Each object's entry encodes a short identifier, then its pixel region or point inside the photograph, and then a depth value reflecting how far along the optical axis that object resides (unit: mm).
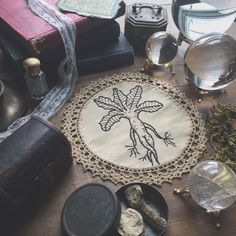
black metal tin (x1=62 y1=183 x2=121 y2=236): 523
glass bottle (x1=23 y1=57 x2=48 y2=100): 681
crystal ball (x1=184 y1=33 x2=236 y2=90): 739
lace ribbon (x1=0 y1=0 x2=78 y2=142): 741
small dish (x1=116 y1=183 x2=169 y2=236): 590
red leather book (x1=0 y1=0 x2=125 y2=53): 721
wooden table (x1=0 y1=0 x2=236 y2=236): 578
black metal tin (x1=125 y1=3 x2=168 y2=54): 823
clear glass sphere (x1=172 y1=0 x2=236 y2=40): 837
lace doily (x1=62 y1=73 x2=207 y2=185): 660
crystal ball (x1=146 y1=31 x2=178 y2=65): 792
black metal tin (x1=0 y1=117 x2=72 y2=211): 542
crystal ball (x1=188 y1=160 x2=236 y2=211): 574
